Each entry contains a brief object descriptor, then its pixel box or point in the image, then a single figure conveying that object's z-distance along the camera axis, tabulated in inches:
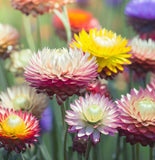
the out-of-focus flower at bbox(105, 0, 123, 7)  102.3
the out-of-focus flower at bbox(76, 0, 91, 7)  101.9
